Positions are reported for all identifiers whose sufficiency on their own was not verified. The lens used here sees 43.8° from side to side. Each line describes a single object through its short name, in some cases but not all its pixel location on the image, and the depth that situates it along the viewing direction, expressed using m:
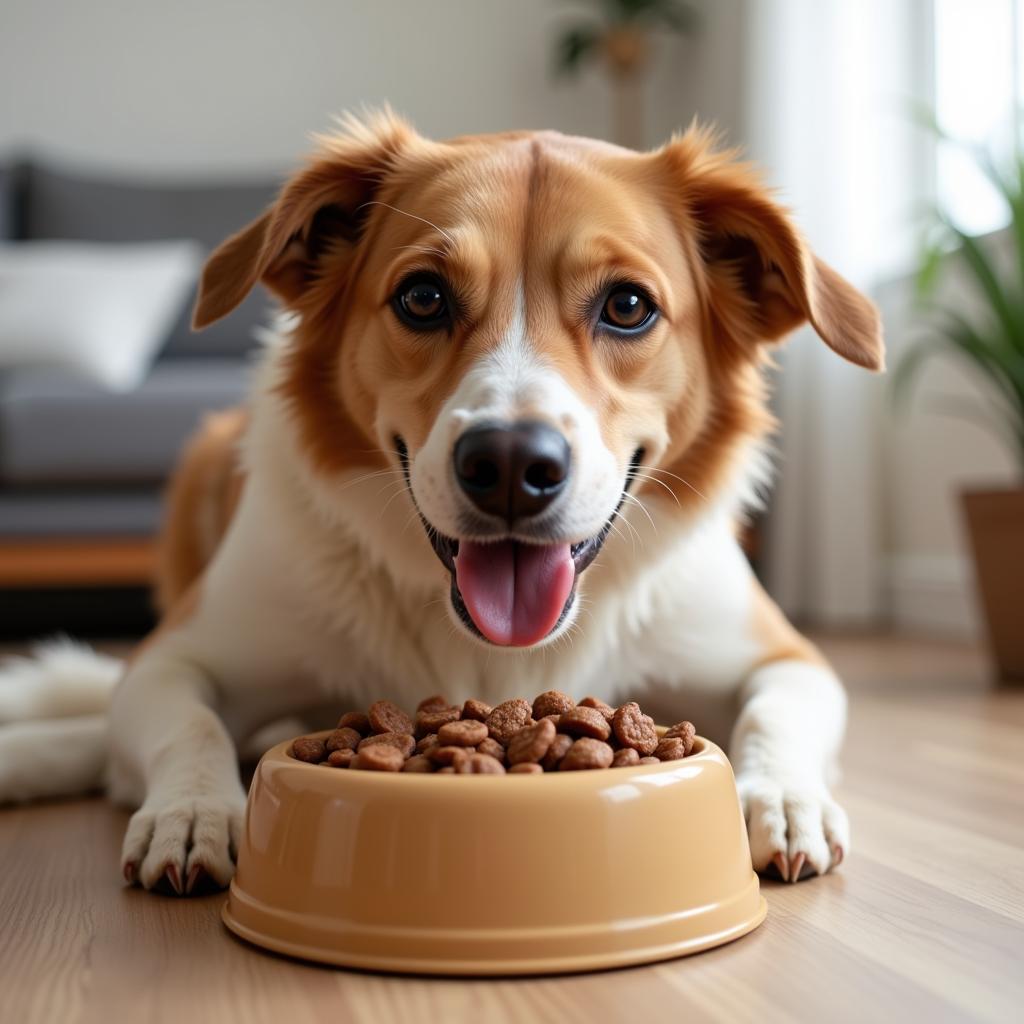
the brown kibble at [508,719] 1.18
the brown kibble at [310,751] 1.18
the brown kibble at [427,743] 1.15
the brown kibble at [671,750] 1.16
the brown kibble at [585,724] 1.15
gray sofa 3.73
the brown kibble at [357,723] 1.27
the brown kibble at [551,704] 1.25
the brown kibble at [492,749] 1.12
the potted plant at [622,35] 5.46
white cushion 4.27
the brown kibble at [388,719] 1.22
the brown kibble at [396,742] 1.15
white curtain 4.25
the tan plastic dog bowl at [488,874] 1.00
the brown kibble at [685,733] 1.21
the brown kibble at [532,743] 1.10
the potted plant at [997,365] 2.87
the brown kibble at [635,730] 1.16
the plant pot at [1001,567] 2.85
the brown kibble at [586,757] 1.08
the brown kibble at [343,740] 1.19
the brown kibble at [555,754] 1.10
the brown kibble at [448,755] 1.08
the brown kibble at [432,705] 1.30
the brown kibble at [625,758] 1.11
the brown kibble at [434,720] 1.22
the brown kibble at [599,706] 1.22
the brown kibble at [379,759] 1.08
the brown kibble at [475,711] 1.24
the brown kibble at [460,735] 1.13
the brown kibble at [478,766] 1.07
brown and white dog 1.44
